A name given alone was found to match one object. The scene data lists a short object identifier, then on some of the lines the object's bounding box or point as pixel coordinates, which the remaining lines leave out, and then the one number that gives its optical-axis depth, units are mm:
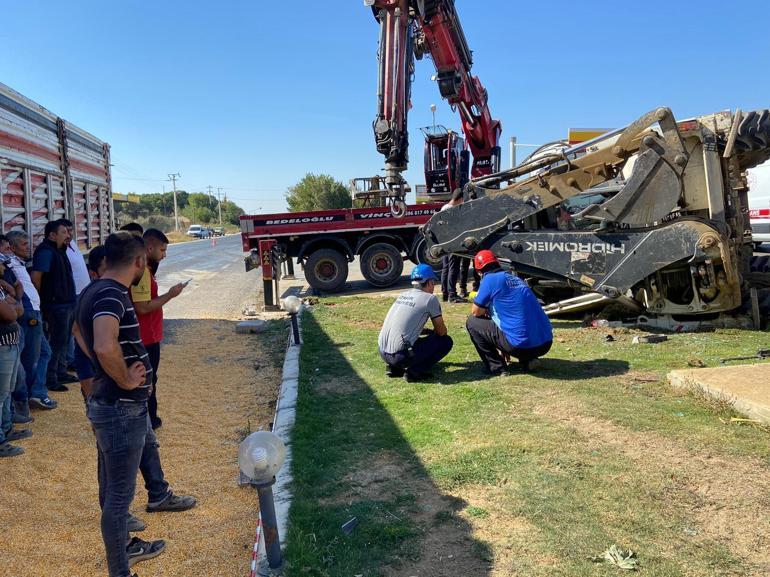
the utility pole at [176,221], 73688
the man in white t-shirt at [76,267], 6312
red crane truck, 12523
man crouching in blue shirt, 5570
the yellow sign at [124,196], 53644
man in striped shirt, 2713
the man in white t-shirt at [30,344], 5359
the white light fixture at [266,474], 2723
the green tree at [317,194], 51234
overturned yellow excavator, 6703
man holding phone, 4270
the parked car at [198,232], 61469
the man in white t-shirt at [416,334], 5758
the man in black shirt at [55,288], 5887
